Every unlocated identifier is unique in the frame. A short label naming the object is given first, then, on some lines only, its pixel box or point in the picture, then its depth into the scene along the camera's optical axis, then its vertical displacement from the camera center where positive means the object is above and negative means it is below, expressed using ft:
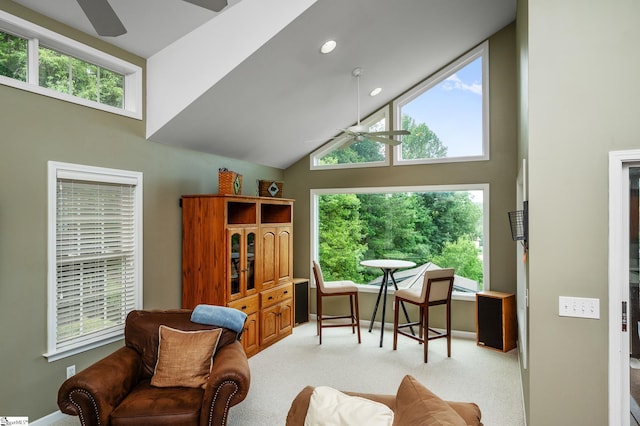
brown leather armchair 7.22 -3.67
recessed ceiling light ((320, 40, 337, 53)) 11.42 +5.08
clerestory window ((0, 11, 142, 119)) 8.77 +3.81
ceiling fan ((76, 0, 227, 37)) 4.91 +2.69
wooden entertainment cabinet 12.80 -1.73
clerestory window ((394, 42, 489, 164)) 16.31 +4.43
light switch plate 6.59 -1.63
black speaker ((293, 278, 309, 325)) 18.06 -4.09
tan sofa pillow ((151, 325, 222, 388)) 8.56 -3.27
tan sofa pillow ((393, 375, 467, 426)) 4.36 -2.40
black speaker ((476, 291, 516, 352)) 14.62 -4.14
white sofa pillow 4.95 -2.63
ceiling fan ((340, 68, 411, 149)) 12.47 +2.67
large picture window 16.57 -0.79
